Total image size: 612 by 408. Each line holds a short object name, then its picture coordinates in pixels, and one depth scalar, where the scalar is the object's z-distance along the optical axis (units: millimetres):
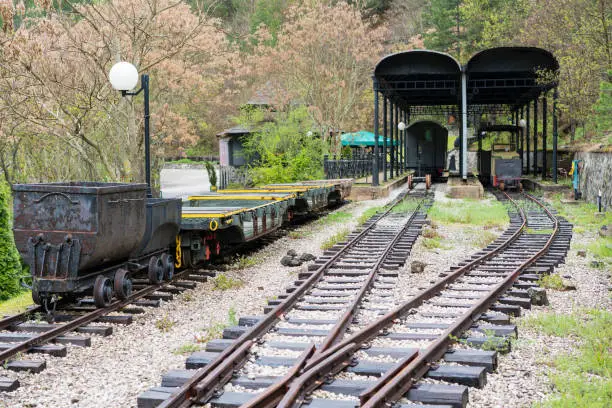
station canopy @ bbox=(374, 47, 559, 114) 28875
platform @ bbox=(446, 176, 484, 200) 26797
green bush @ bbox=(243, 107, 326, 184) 28191
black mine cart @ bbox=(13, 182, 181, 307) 7895
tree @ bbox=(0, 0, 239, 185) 14297
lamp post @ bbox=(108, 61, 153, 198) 10328
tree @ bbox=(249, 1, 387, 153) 36281
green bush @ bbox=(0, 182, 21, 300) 10430
